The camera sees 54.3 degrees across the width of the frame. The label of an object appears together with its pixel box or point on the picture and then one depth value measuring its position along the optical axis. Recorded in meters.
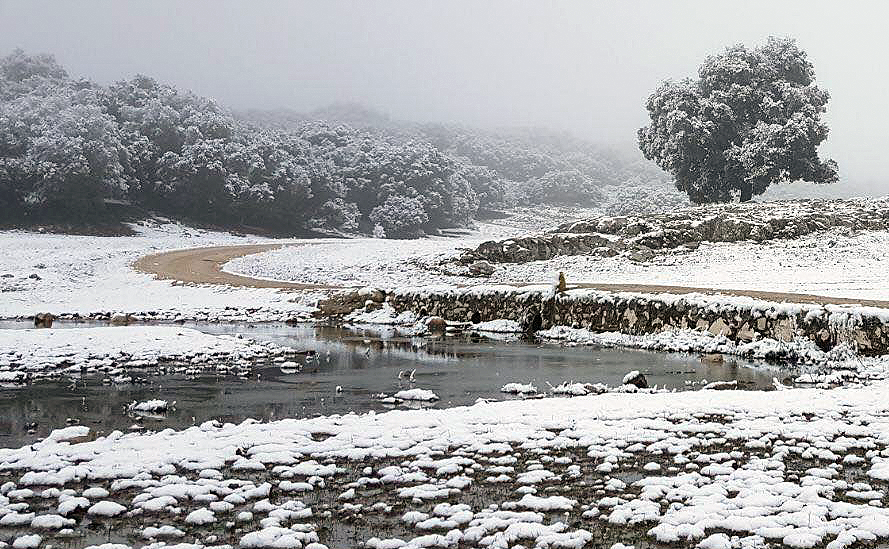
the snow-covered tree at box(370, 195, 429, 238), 90.44
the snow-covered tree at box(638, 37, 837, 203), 57.44
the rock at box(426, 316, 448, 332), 29.73
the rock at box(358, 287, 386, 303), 33.44
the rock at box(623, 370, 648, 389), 17.22
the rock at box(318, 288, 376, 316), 33.09
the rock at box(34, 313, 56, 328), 28.47
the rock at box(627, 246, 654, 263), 44.03
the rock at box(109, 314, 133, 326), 29.62
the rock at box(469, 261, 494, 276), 43.31
